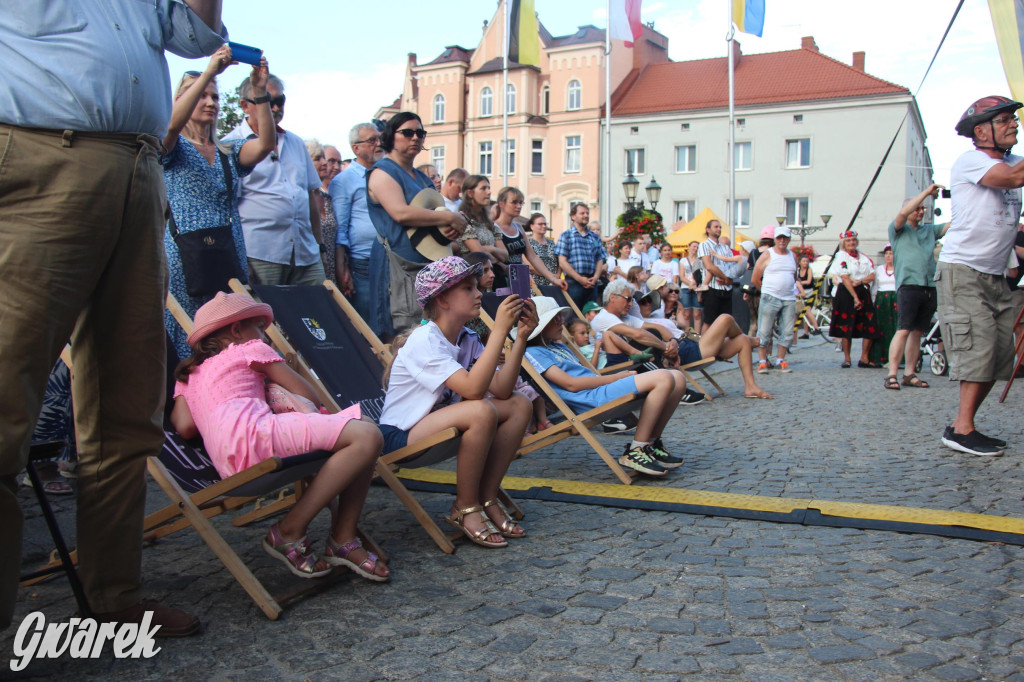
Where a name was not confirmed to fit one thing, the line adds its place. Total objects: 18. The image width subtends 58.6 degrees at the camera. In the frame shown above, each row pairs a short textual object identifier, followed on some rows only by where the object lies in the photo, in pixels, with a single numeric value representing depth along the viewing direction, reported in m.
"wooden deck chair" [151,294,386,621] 3.15
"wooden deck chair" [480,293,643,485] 5.36
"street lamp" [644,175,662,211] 24.97
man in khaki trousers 2.48
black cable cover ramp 4.21
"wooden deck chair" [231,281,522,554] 4.75
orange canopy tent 26.03
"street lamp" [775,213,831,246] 38.80
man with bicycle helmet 6.10
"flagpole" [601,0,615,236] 27.73
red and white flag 26.09
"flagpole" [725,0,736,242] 25.07
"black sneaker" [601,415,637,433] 7.20
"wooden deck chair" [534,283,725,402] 7.06
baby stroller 11.58
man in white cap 11.98
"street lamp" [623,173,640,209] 23.03
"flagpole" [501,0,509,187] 25.72
